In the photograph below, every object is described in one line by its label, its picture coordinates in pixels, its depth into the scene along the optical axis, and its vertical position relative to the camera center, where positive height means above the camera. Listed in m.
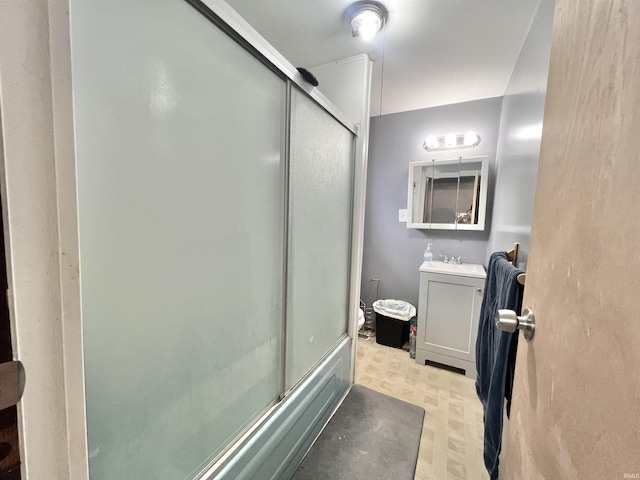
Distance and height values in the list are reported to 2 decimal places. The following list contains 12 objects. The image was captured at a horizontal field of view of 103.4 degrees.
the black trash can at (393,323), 2.34 -0.93
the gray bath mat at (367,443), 1.20 -1.18
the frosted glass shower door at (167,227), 0.54 -0.03
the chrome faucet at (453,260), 2.34 -0.32
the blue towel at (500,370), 0.93 -0.54
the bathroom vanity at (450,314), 1.96 -0.71
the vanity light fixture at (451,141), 2.21 +0.76
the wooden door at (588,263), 0.33 -0.05
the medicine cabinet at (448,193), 2.22 +0.29
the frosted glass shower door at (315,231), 1.15 -0.05
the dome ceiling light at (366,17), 1.22 +1.02
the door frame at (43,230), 0.30 -0.02
